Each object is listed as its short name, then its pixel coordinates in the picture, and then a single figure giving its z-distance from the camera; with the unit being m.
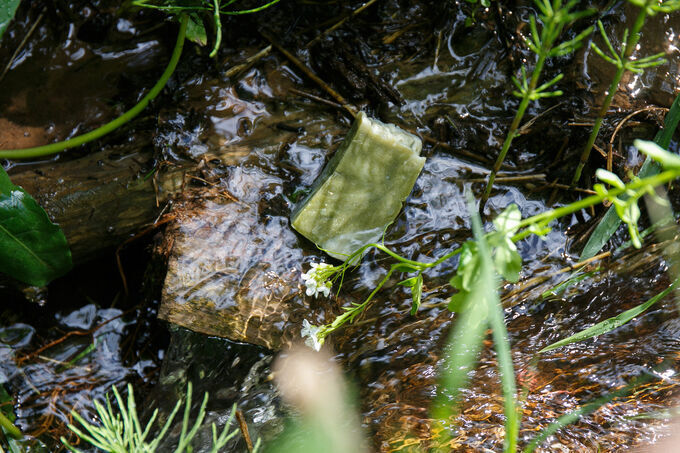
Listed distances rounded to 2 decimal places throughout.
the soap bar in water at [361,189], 1.29
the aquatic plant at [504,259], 1.13
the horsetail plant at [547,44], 1.17
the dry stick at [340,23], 1.34
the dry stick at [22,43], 1.36
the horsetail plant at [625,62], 1.18
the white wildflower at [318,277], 1.23
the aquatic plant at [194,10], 1.28
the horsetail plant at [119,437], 1.18
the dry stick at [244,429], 1.25
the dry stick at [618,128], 1.29
